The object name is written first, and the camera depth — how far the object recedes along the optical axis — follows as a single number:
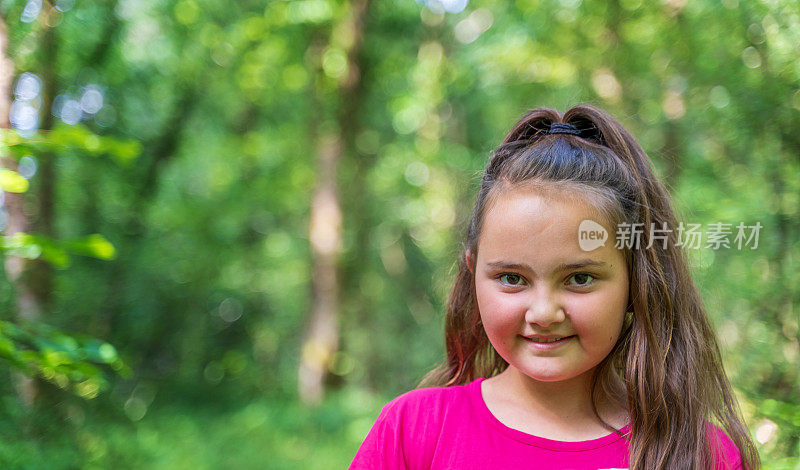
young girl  1.43
